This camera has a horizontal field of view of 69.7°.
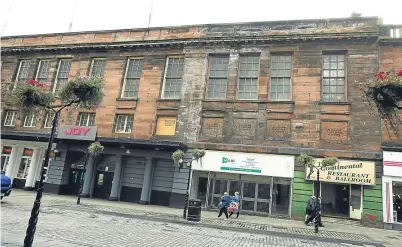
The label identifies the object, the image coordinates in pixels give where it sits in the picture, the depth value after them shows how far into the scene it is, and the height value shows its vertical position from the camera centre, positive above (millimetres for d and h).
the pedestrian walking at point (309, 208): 15788 -520
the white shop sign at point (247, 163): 18594 +1809
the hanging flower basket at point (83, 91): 9156 +2550
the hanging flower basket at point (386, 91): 8250 +3310
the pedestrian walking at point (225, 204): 16312 -826
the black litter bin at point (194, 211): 14570 -1249
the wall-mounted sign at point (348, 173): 17050 +1735
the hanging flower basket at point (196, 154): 17812 +1932
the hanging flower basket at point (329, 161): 14797 +1972
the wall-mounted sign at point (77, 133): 22562 +3048
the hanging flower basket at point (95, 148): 19480 +1706
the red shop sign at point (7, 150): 25750 +1261
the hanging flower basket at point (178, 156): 17547 +1628
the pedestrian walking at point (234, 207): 16625 -950
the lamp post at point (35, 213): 7203 -1148
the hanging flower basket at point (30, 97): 8820 +2115
